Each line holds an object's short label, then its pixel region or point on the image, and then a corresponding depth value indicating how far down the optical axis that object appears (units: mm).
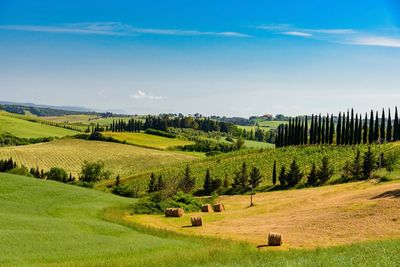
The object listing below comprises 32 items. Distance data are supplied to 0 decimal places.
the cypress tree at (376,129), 108812
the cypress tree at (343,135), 115312
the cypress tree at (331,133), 119969
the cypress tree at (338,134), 116488
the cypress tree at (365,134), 111350
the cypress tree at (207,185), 98044
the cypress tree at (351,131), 112919
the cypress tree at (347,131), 114044
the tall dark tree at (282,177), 91312
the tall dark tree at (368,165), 81000
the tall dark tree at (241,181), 95562
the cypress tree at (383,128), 106438
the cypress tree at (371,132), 109350
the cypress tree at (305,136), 124912
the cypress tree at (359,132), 112050
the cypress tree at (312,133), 126312
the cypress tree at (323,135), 122481
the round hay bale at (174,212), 55812
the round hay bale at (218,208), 61500
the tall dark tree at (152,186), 103000
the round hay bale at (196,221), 48031
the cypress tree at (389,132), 109038
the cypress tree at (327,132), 121619
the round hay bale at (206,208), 61612
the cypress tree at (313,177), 88000
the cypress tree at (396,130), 111438
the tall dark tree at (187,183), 97738
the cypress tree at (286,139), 132388
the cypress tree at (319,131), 123500
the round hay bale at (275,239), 35441
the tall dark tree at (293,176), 90562
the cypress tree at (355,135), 111912
